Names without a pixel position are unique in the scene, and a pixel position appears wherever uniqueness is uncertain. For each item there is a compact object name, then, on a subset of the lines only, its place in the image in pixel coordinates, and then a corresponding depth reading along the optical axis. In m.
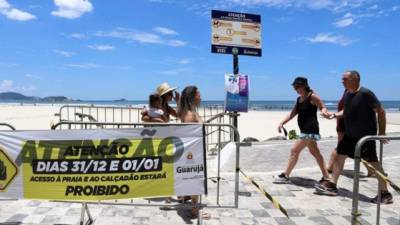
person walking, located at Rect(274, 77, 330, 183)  7.14
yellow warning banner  4.94
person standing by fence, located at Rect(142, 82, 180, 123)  6.30
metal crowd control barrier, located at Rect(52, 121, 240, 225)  5.23
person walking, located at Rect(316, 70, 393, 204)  6.25
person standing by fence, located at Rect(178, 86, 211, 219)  5.72
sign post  9.09
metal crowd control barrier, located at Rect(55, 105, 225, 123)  12.64
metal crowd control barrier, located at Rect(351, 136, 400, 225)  4.44
